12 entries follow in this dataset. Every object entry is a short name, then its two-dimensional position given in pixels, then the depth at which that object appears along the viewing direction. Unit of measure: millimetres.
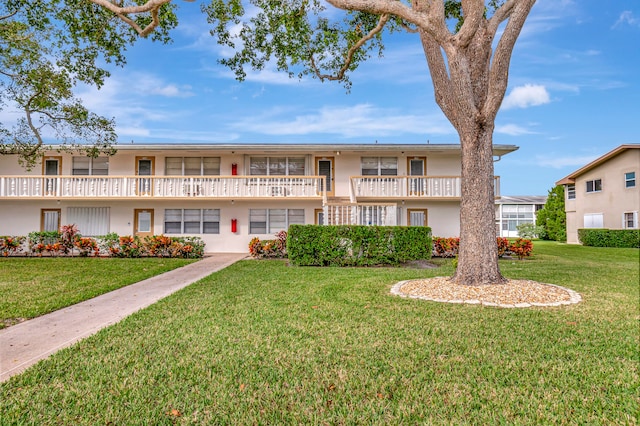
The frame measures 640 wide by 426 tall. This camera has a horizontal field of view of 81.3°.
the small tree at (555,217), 32766
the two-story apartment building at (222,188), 17641
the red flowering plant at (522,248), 15250
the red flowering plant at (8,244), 16066
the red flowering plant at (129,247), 15789
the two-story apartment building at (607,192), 23594
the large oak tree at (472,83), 7230
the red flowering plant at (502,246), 15391
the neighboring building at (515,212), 44031
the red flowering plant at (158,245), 15852
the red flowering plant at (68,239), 16203
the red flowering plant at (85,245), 15938
